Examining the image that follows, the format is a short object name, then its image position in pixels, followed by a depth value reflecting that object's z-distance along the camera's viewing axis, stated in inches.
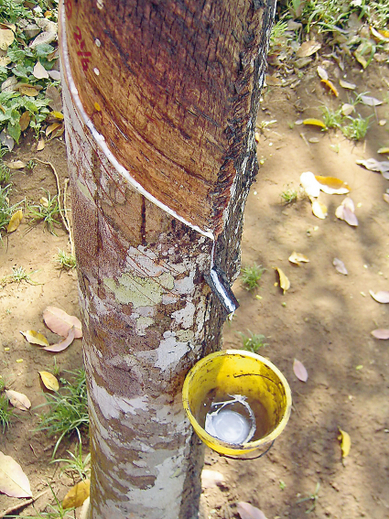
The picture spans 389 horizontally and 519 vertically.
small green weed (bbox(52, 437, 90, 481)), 88.4
